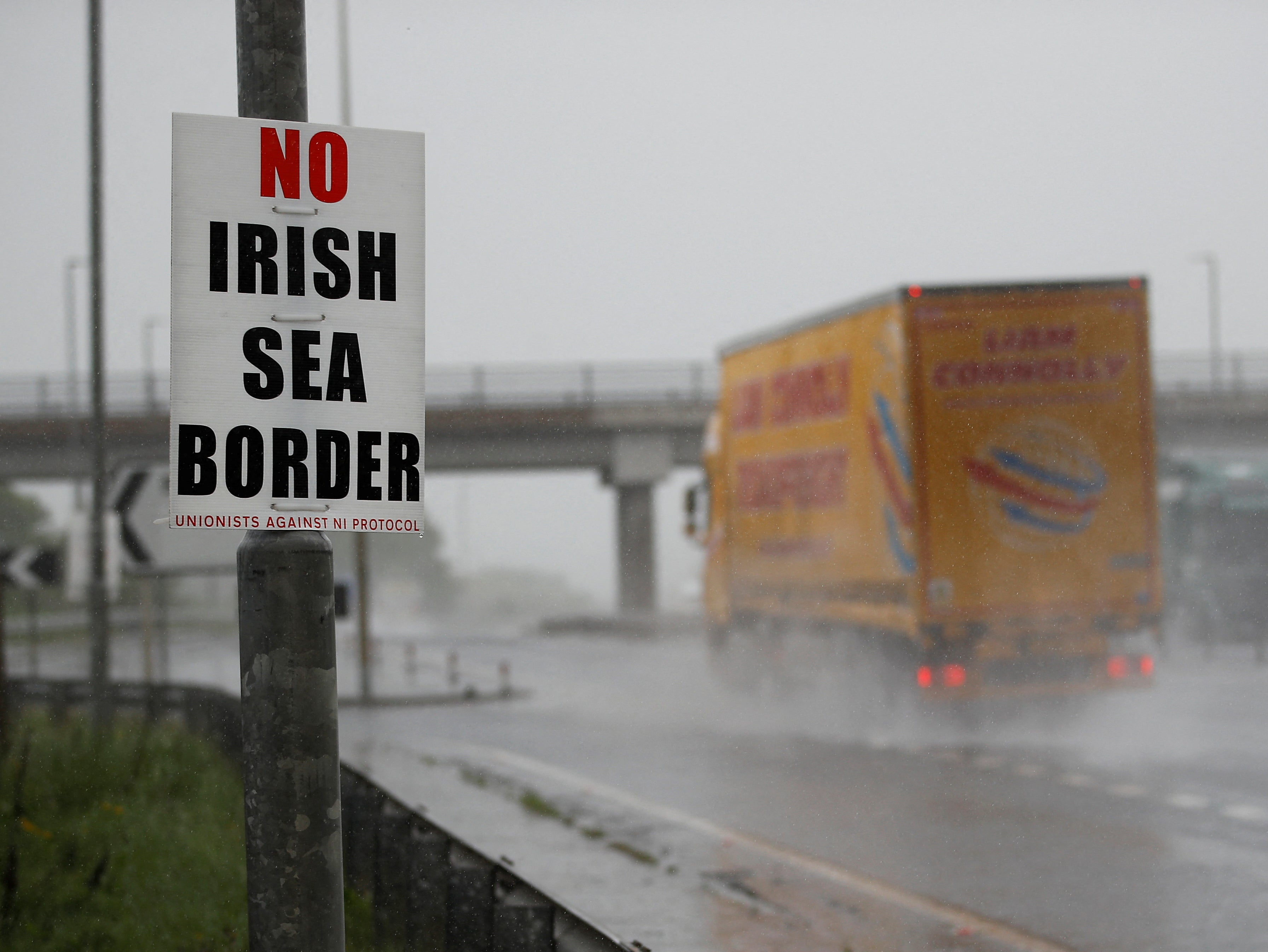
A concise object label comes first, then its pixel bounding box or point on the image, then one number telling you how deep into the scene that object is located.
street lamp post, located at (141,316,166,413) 47.97
